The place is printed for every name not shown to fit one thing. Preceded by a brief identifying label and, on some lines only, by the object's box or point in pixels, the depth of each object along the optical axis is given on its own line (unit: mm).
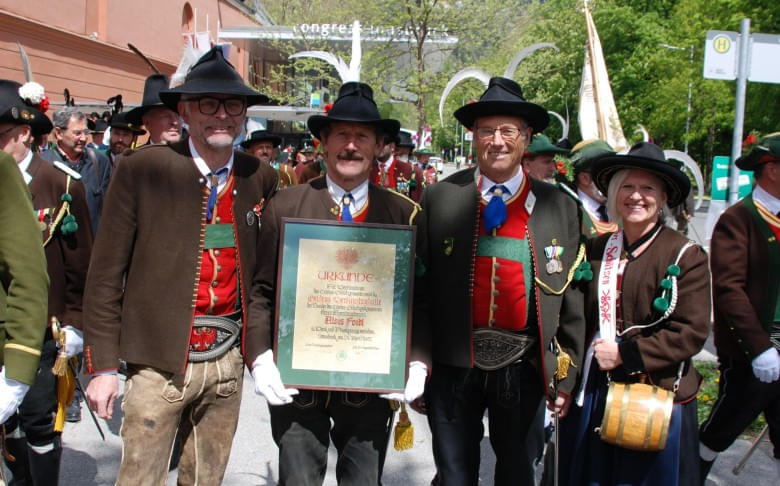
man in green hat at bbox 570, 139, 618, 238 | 4711
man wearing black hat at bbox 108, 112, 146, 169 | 6914
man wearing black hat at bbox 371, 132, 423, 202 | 9688
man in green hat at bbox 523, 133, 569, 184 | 6121
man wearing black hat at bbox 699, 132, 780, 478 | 3709
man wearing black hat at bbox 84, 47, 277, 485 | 2852
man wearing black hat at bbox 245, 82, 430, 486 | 2877
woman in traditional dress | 3004
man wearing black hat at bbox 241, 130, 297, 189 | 8367
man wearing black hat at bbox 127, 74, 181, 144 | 4543
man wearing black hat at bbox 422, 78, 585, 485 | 3088
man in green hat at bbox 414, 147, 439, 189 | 18242
